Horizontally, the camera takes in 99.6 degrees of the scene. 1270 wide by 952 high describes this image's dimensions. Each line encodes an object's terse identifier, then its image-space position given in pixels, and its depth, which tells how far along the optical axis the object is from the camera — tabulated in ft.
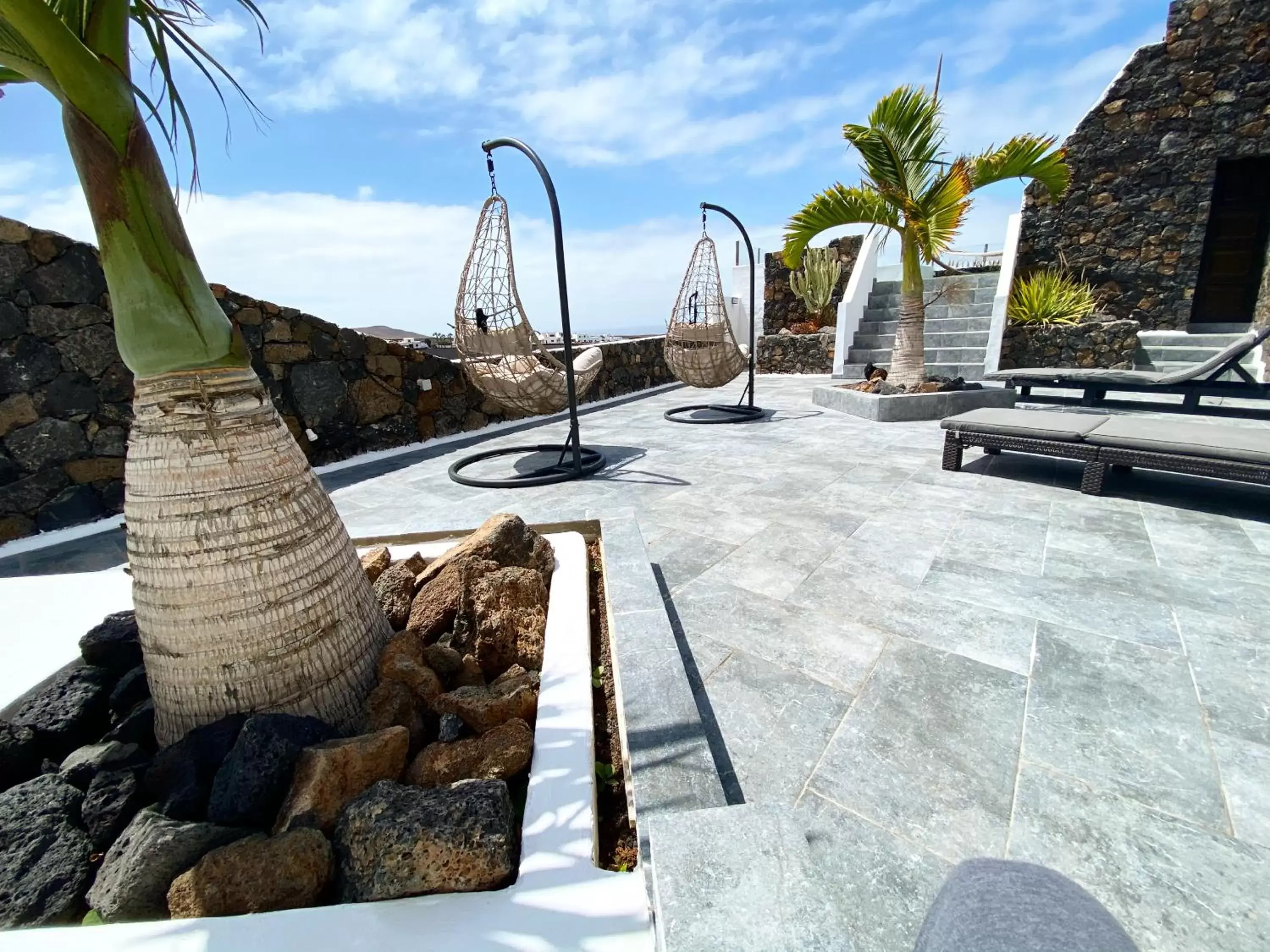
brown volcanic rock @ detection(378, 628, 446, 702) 3.98
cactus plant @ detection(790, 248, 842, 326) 32.96
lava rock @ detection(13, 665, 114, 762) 3.64
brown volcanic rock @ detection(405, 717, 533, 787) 3.34
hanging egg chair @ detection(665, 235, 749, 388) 19.24
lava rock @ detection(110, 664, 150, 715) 3.99
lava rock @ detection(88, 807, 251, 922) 2.60
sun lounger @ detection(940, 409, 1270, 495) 8.21
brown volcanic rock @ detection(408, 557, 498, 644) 4.83
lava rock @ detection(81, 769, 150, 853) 2.99
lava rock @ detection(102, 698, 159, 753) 3.66
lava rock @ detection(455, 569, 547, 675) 4.58
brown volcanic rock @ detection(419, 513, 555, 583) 5.54
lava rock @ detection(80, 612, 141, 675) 4.32
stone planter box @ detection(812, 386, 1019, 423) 17.16
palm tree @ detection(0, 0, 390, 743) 3.18
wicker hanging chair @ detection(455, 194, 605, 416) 12.84
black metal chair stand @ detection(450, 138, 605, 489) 10.96
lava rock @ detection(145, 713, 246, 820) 3.08
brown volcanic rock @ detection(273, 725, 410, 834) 2.95
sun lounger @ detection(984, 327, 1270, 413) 13.20
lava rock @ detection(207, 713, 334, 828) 3.01
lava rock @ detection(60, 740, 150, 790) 3.34
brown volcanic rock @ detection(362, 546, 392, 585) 5.65
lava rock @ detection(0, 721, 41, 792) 3.36
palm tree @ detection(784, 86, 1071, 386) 16.06
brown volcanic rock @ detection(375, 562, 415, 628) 5.13
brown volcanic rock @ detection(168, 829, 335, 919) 2.55
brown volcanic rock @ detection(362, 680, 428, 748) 3.70
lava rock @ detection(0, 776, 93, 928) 2.62
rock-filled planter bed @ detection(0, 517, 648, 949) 2.53
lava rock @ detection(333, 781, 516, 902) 2.63
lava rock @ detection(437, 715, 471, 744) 3.59
